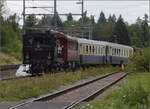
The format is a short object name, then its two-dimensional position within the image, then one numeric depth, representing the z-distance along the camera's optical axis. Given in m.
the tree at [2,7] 50.31
